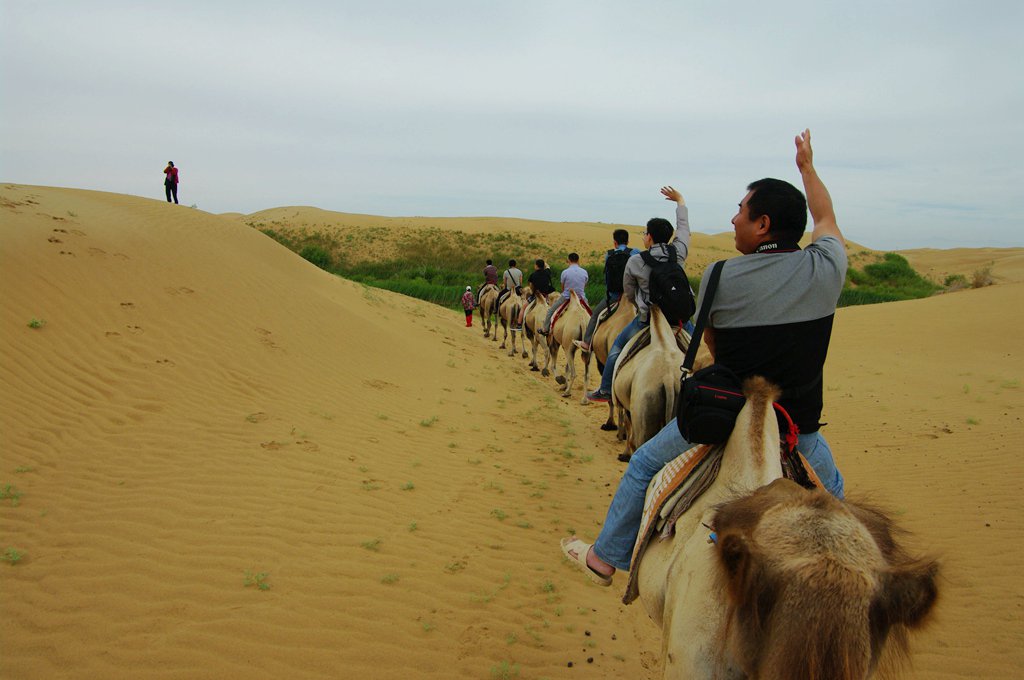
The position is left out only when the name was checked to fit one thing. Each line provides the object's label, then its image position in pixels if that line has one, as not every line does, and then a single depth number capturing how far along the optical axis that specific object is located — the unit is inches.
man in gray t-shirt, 100.7
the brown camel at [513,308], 713.6
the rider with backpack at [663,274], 229.1
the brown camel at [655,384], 229.5
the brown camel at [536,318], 586.1
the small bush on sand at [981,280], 927.0
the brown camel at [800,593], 56.0
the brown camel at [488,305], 842.8
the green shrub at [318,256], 1895.9
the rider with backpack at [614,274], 342.3
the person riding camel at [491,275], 856.9
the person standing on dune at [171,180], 845.8
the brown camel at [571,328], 480.1
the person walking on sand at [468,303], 921.5
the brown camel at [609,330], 319.3
